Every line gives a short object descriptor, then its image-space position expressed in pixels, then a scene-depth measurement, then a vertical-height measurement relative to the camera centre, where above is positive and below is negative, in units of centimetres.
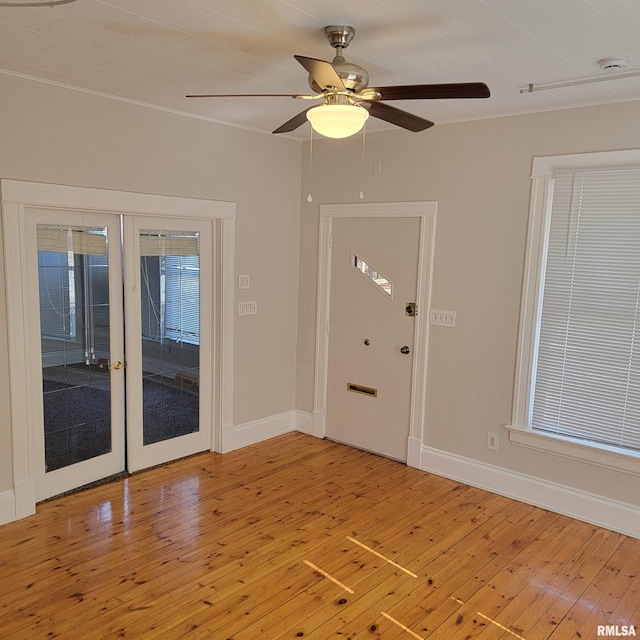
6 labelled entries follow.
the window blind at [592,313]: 344 -25
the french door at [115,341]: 366 -61
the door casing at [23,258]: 334 -2
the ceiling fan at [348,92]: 210 +70
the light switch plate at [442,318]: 421 -37
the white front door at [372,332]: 450 -55
